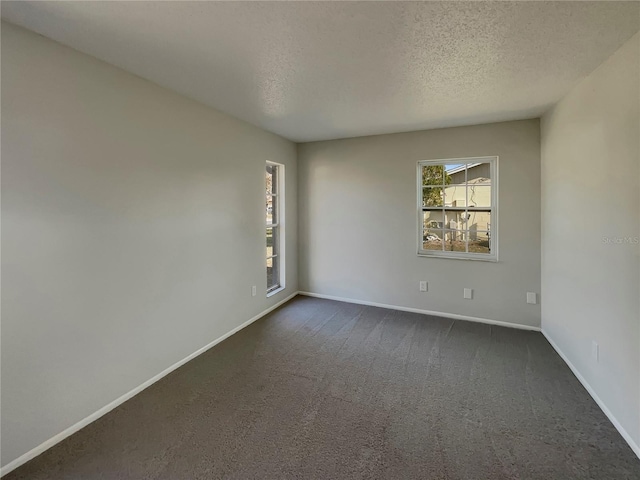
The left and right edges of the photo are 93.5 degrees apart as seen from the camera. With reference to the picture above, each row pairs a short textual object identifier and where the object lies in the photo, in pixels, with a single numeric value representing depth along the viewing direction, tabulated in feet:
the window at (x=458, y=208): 12.14
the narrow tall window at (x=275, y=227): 14.14
